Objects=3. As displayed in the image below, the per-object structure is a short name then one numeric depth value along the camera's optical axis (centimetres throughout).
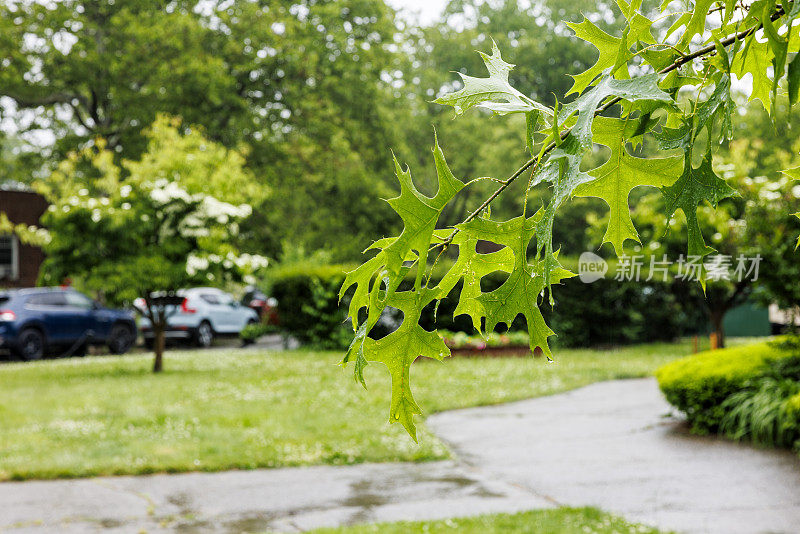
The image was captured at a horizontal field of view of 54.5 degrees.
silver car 2198
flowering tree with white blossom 1348
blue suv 1736
